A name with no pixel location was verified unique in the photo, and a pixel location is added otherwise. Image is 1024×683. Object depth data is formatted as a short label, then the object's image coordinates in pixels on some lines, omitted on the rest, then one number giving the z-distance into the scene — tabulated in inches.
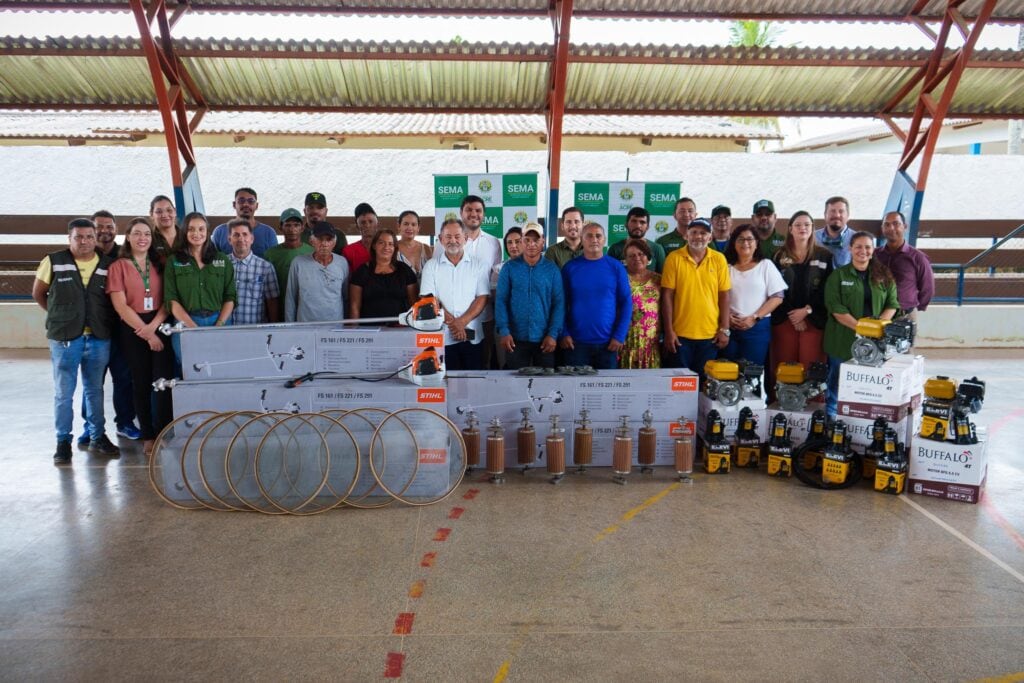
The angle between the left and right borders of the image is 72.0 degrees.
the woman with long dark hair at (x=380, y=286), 207.2
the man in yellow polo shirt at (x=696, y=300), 211.8
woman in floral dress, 215.3
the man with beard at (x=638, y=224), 218.7
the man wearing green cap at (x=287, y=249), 227.8
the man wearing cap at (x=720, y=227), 238.1
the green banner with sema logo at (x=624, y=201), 291.6
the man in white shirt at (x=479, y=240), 226.7
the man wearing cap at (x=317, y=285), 205.9
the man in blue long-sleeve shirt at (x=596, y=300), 206.7
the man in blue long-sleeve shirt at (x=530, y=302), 206.5
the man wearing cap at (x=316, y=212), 244.2
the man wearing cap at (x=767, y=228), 240.8
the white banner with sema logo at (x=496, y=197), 289.9
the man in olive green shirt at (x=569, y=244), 225.1
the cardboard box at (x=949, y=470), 174.4
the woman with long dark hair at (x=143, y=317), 200.7
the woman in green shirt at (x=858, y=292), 212.1
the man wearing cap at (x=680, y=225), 247.8
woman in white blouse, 219.5
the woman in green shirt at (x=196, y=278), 200.2
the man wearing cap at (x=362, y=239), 230.1
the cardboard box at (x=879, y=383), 185.3
